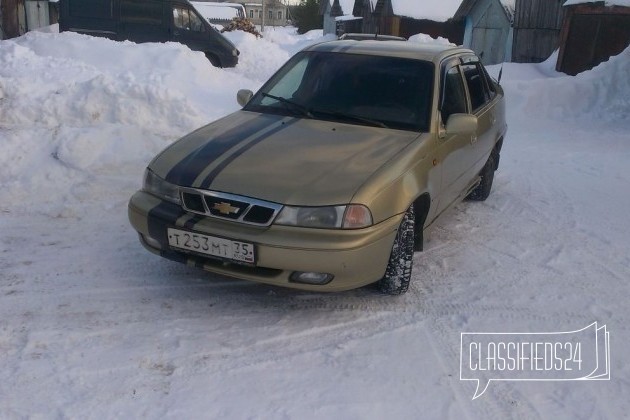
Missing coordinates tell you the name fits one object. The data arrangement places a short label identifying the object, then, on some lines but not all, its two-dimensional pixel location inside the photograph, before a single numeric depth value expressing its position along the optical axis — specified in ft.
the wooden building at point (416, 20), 87.81
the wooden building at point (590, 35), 50.37
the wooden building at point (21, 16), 55.43
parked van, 49.42
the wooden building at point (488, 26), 83.97
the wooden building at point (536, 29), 75.66
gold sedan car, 11.40
